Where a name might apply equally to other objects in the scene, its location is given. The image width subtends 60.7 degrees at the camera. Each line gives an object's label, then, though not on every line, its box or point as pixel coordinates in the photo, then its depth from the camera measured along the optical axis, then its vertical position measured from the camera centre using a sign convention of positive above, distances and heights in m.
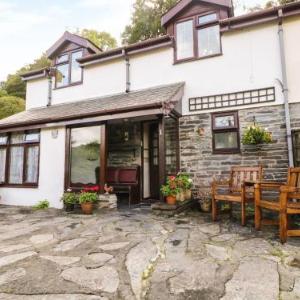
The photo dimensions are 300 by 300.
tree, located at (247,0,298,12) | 11.43 +7.84
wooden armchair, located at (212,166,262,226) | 4.60 -0.29
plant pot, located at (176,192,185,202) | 6.09 -0.59
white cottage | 6.16 +1.59
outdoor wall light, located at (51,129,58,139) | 7.67 +1.19
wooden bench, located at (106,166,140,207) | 7.43 -0.22
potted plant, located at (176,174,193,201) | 6.04 -0.31
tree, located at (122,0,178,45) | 13.85 +8.45
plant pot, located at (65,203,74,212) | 6.70 -0.89
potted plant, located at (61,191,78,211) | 6.61 -0.70
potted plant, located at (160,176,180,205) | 5.74 -0.42
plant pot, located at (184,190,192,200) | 6.39 -0.57
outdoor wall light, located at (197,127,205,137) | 6.80 +1.06
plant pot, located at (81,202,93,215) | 6.17 -0.85
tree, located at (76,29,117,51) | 18.69 +9.89
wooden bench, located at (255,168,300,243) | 3.51 -0.49
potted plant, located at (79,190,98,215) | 6.17 -0.69
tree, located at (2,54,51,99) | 20.58 +7.26
